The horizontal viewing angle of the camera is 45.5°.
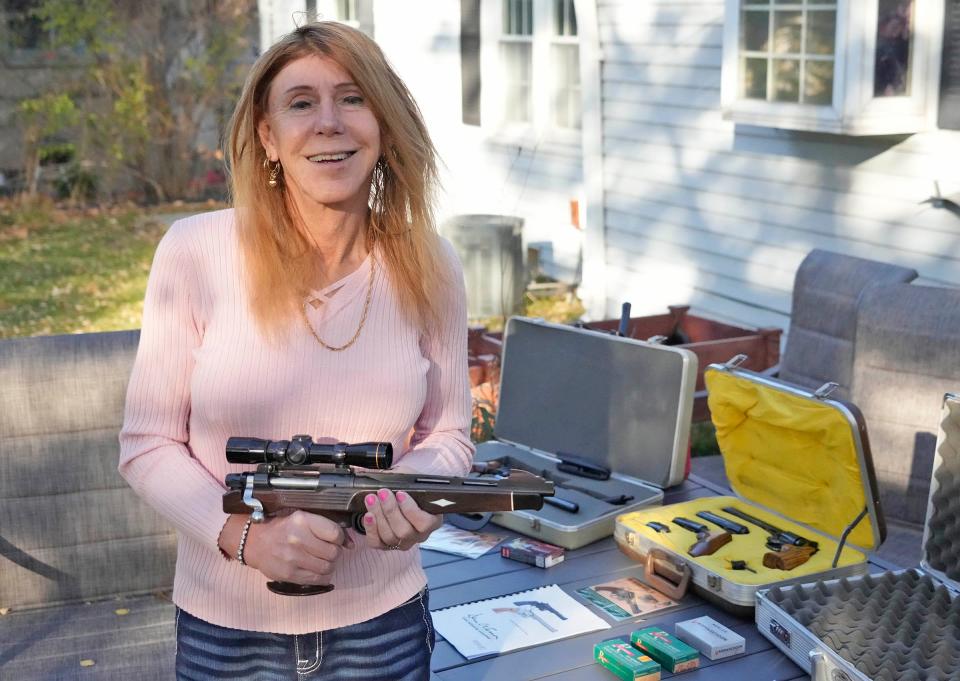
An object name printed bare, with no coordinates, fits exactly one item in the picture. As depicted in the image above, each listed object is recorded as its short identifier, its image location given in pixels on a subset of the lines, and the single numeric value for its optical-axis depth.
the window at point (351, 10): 12.70
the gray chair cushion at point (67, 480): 3.44
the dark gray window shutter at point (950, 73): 5.86
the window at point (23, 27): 16.70
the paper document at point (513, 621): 2.74
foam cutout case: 2.55
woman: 2.03
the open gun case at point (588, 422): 3.47
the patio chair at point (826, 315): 4.48
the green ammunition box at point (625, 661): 2.51
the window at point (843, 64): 6.02
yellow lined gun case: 3.00
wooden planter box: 5.30
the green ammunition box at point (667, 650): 2.56
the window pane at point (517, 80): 10.60
